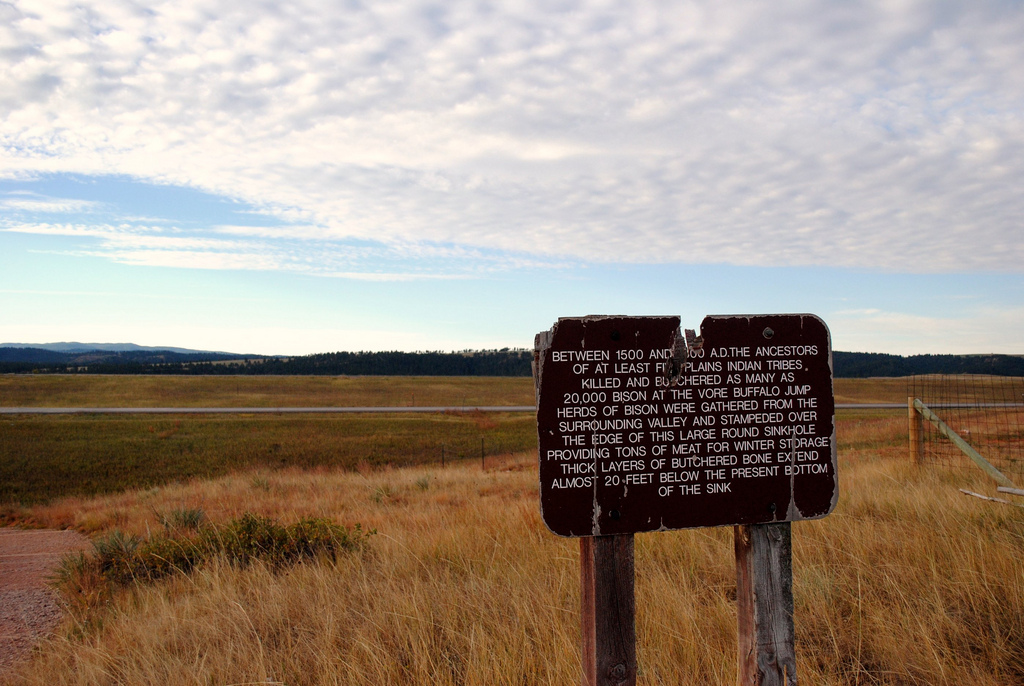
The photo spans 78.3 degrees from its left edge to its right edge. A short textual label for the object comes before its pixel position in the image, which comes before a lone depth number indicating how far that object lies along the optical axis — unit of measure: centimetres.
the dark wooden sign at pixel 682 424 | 247
